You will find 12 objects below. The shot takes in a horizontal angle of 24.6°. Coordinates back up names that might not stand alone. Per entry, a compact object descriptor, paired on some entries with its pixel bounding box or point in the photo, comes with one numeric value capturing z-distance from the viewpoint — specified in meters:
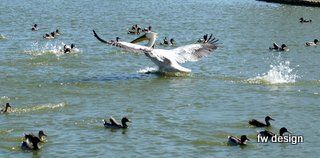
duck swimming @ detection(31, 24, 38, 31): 48.68
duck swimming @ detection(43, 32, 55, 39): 44.48
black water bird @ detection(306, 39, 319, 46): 41.66
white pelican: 30.67
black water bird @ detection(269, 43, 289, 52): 39.59
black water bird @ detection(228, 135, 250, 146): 19.62
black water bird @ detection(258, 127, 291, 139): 20.38
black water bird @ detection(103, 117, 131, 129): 21.33
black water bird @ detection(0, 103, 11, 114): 23.16
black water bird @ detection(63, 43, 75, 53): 36.91
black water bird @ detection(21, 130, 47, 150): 19.20
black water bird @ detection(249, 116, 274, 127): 21.58
